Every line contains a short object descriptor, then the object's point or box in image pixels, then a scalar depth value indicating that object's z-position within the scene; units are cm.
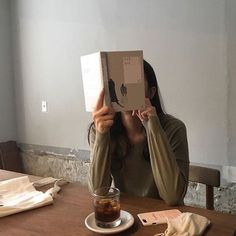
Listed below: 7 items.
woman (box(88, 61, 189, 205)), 125
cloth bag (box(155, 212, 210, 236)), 94
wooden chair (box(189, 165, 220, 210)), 148
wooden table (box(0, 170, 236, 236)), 99
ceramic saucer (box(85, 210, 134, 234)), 98
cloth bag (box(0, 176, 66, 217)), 116
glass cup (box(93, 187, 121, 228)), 100
